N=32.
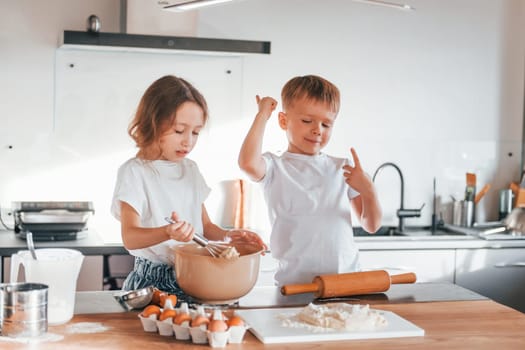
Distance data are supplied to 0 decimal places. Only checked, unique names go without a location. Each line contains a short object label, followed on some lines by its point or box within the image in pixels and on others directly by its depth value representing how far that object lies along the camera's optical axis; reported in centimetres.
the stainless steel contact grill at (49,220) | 312
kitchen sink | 363
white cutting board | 160
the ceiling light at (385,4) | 213
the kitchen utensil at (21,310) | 155
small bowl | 181
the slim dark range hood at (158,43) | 315
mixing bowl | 178
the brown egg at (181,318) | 158
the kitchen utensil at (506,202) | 403
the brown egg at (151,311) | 164
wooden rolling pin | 195
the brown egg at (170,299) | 171
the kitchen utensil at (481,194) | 403
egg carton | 154
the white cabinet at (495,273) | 357
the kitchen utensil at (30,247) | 160
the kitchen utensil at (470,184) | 399
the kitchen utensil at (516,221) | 374
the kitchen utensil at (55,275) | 165
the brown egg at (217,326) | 154
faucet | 386
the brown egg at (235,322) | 157
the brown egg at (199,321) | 156
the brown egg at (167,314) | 161
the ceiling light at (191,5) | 198
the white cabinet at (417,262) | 345
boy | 224
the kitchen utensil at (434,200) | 401
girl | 203
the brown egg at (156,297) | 180
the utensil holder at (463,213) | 396
